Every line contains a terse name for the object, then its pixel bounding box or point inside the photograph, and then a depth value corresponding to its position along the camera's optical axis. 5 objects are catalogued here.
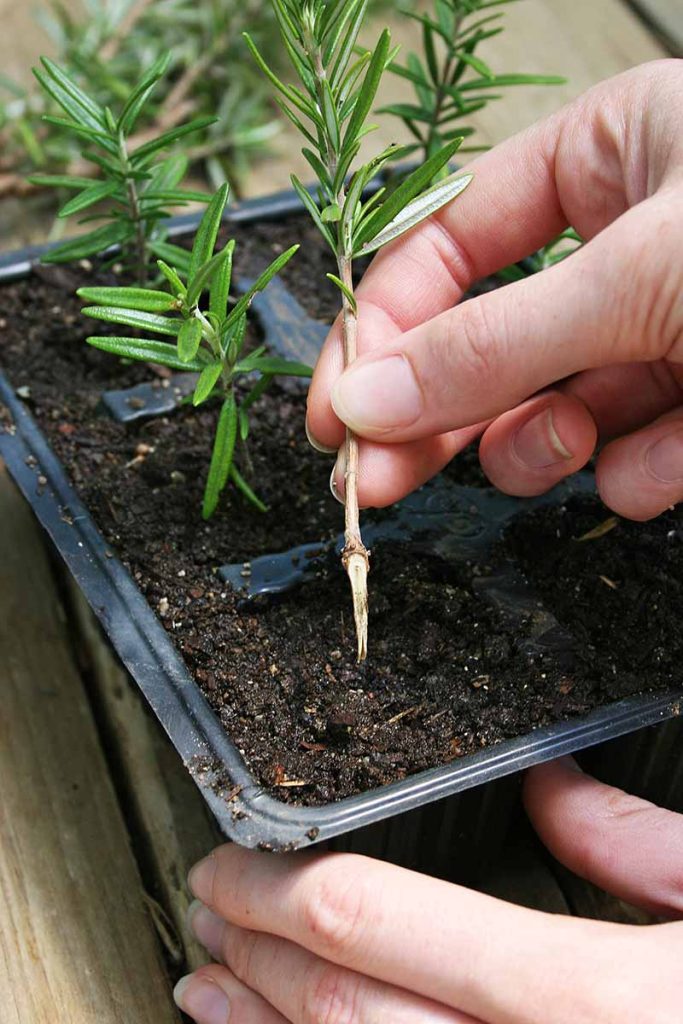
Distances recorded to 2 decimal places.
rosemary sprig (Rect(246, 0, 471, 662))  0.37
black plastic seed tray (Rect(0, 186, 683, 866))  0.34
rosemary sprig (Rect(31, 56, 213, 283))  0.40
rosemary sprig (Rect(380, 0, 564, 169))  0.43
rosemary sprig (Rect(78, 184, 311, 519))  0.36
